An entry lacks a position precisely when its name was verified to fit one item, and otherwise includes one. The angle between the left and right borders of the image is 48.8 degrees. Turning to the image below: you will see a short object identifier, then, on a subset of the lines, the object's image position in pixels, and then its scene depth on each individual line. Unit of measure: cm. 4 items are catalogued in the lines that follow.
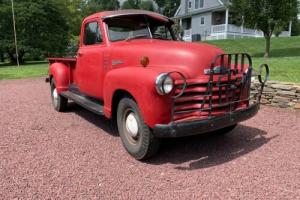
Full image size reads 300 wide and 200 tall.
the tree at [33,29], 3178
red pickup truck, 385
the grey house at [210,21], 3553
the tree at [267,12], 1941
